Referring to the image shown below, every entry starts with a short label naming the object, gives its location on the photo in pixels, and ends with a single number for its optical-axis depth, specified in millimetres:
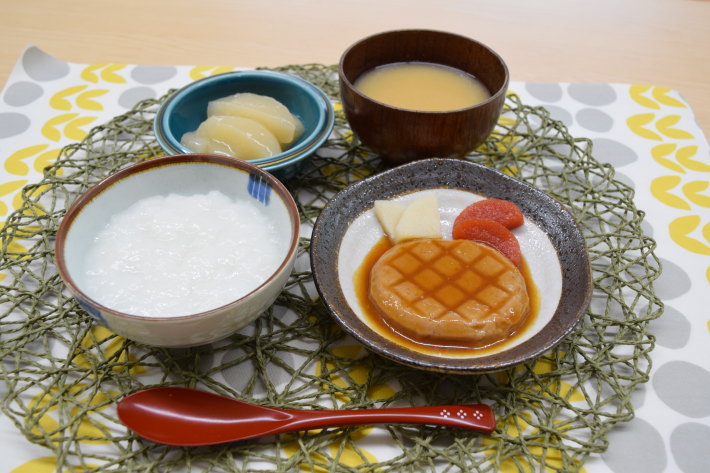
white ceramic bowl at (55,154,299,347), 453
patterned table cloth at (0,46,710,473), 468
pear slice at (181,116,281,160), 589
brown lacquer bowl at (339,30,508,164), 579
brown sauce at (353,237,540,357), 489
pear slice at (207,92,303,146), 606
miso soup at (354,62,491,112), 624
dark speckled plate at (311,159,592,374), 470
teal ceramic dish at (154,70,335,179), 586
